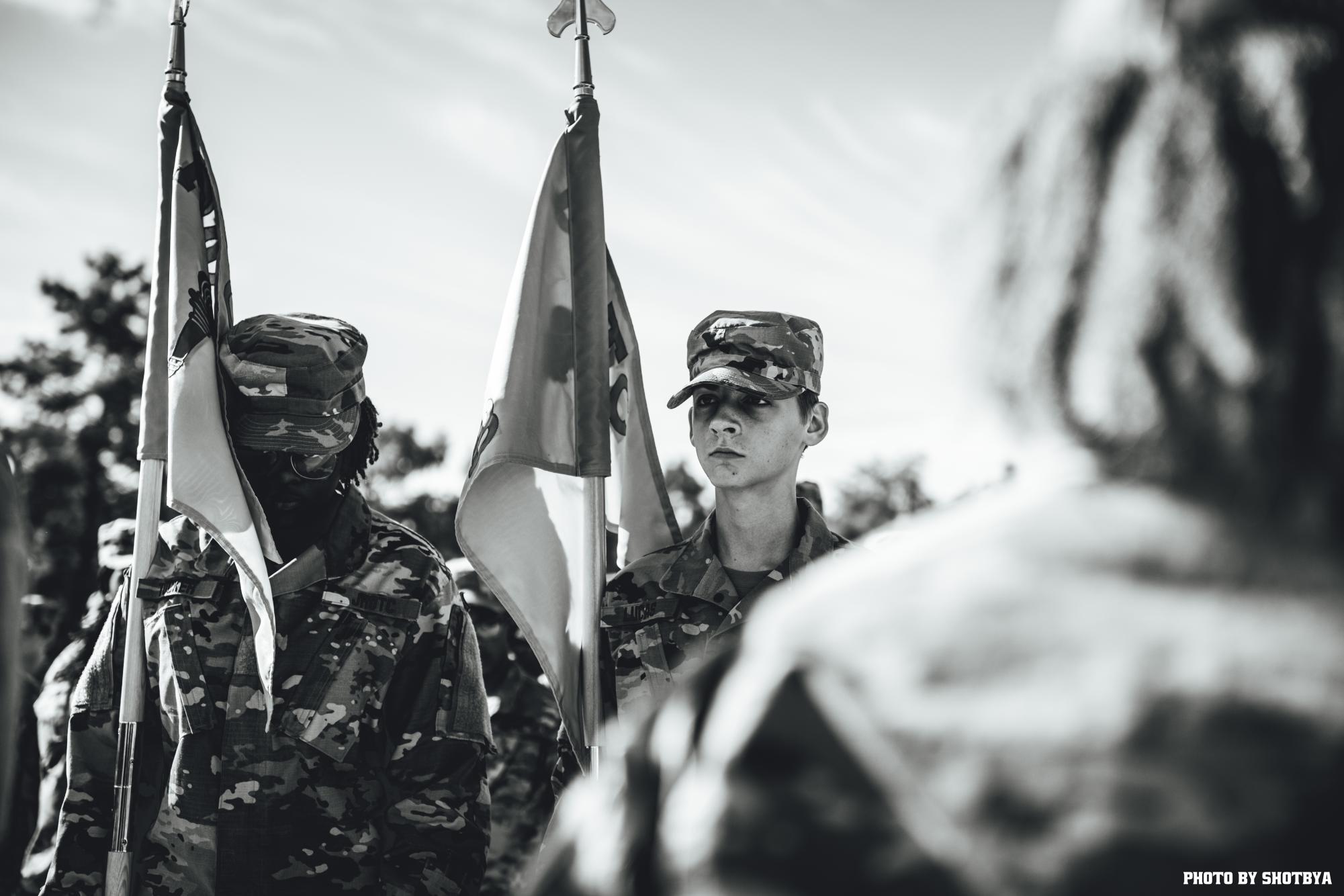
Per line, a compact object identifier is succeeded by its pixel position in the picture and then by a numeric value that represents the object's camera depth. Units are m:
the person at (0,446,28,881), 1.71
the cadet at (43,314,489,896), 3.37
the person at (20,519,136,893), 4.75
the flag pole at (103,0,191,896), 3.44
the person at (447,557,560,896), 6.22
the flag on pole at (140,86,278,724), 3.57
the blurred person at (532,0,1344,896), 0.94
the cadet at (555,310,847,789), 3.85
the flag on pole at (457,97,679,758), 3.81
